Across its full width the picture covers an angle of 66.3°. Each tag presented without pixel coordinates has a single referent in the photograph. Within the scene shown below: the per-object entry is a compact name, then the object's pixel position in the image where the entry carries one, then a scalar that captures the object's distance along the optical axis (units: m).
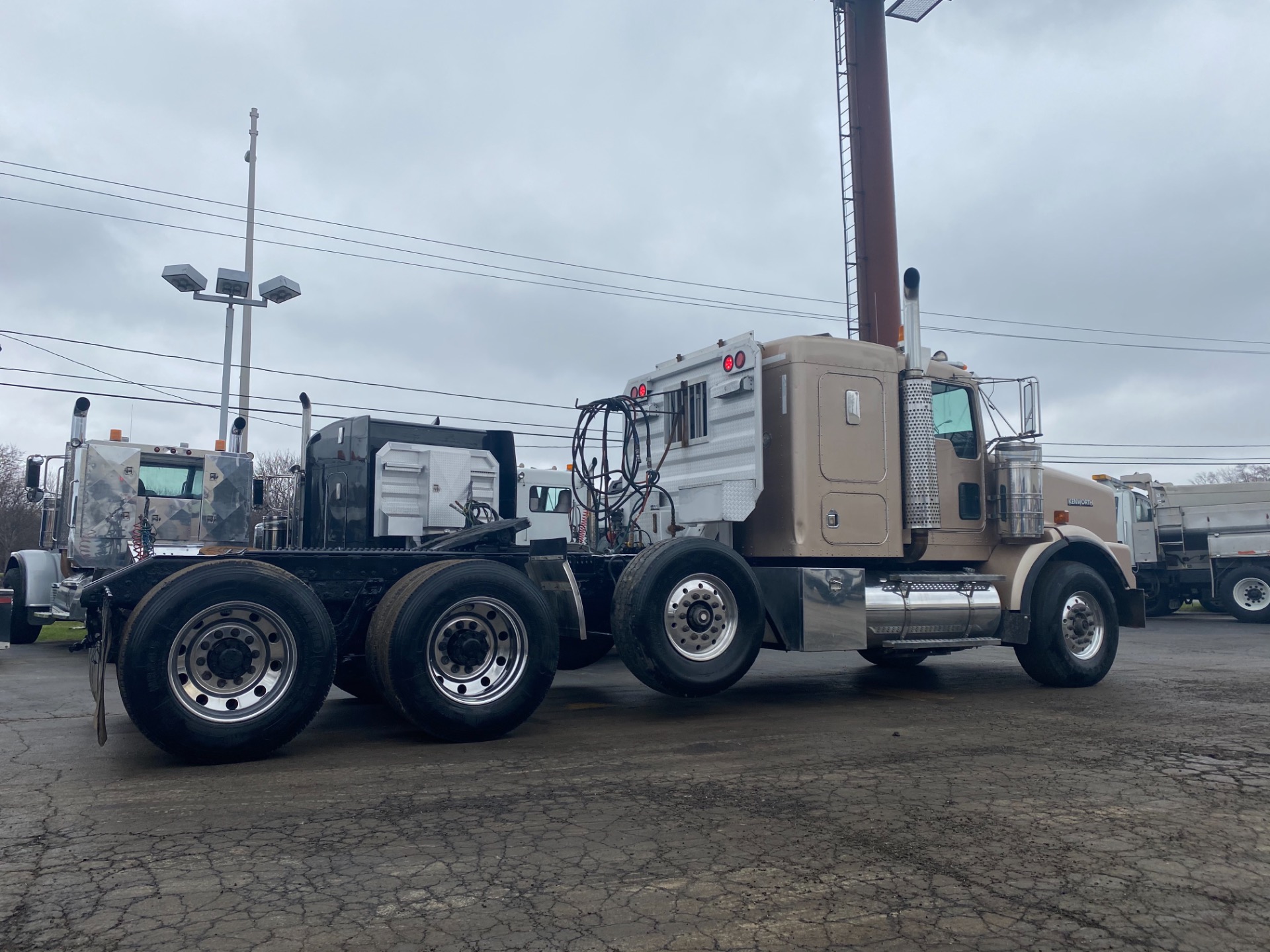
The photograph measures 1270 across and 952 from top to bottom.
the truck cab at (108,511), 14.05
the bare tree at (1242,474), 61.97
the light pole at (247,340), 21.34
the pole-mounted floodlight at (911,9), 26.83
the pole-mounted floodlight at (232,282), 20.19
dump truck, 20.02
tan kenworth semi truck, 5.82
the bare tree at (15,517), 43.25
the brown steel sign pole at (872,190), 23.80
